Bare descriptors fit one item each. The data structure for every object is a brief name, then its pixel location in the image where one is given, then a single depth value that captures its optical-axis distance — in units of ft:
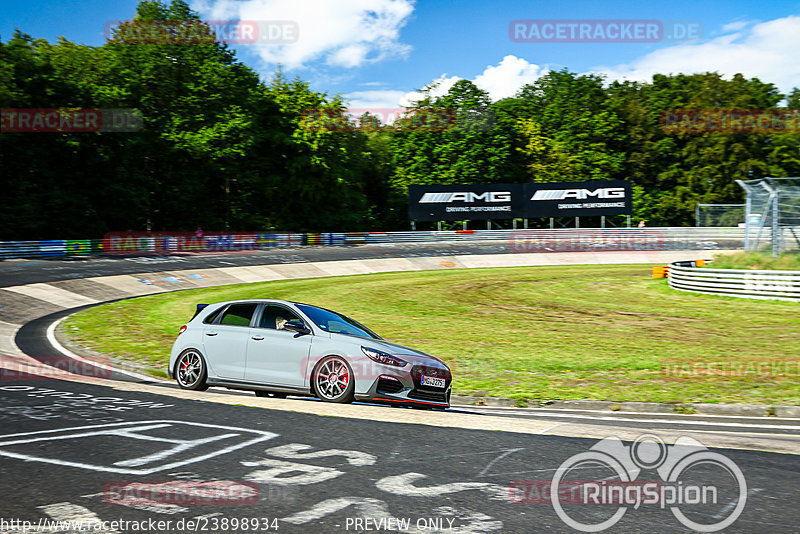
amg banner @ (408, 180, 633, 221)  205.26
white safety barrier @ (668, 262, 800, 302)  81.51
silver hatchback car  32.14
